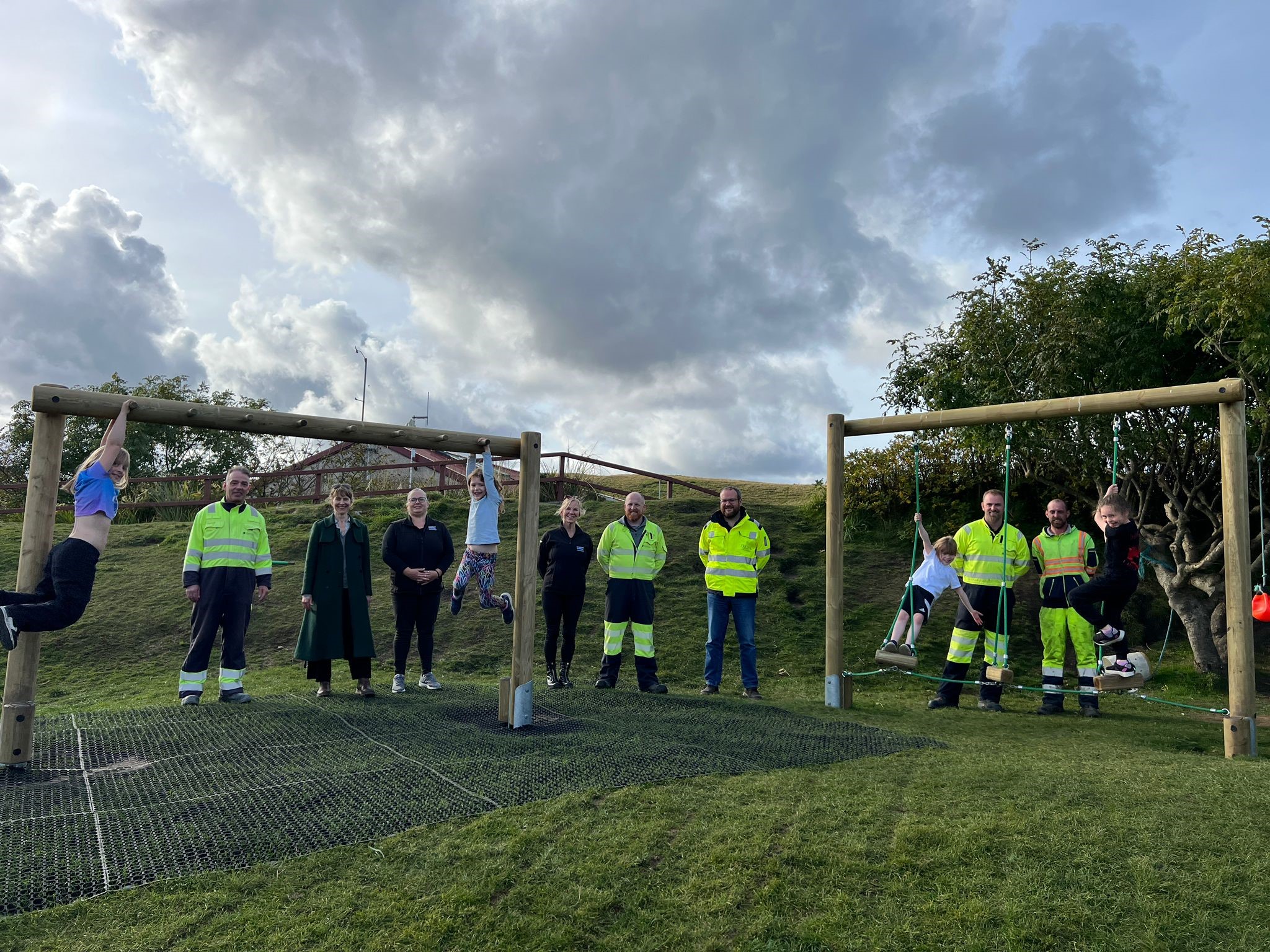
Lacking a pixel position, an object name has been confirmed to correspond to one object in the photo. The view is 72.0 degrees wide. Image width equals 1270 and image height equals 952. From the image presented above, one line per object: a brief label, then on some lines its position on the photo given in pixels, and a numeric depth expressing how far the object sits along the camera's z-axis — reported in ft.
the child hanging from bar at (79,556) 17.02
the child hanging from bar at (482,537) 22.66
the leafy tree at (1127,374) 34.63
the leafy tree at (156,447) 69.05
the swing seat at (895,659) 23.29
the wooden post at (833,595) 25.68
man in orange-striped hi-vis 26.00
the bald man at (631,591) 26.11
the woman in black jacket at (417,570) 25.04
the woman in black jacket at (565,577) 26.55
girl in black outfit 21.54
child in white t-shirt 26.45
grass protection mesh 11.91
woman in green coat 23.81
